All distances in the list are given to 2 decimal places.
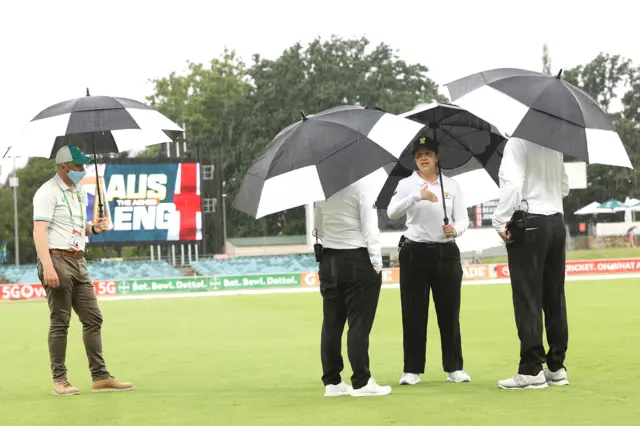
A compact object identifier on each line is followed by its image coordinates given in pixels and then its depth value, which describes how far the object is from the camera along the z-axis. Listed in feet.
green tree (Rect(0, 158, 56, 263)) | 239.30
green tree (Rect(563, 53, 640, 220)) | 227.61
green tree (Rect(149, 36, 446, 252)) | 220.43
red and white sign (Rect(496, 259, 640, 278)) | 125.18
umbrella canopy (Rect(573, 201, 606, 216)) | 179.96
